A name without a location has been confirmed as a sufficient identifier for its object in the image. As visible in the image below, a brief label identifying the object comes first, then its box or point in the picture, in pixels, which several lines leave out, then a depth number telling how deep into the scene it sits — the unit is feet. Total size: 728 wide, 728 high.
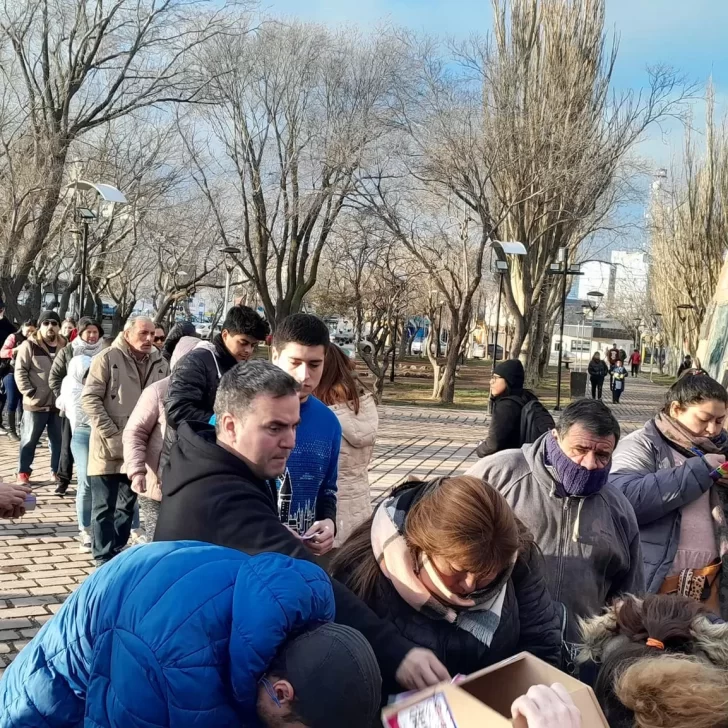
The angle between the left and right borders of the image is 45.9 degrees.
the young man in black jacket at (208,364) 15.06
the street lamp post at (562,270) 83.59
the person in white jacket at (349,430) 14.67
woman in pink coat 18.37
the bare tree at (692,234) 142.00
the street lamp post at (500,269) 77.71
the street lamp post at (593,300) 114.90
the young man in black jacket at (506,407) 20.79
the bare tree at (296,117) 83.05
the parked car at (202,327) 178.29
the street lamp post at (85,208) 50.99
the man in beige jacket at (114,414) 21.53
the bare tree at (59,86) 77.87
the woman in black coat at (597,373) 95.35
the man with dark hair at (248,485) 7.20
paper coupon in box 5.49
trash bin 97.45
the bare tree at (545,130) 78.56
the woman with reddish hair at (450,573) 7.39
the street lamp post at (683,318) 166.82
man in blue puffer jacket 5.40
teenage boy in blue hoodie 12.64
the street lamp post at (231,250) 87.86
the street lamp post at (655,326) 245.65
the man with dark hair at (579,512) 11.10
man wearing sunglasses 31.24
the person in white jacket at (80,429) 23.66
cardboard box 5.40
